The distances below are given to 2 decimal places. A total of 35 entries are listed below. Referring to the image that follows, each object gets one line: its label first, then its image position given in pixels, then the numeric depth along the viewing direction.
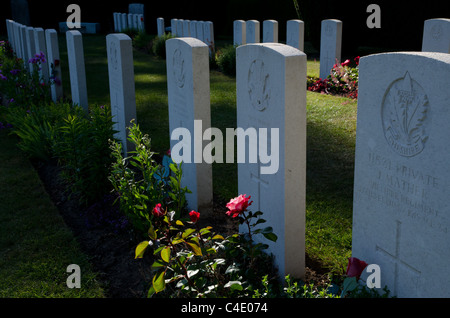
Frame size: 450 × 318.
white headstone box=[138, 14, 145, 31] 18.05
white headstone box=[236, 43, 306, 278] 2.75
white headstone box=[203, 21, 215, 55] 12.05
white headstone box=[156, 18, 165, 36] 14.72
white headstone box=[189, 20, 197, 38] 13.06
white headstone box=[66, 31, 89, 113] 6.23
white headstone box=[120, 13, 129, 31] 20.07
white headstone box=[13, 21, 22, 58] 10.24
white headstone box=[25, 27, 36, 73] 8.41
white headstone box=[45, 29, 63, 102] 7.18
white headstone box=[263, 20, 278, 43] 10.01
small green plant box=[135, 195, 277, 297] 2.55
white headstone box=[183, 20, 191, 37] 13.43
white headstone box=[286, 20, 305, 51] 9.38
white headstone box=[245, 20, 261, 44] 10.51
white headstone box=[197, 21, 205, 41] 12.59
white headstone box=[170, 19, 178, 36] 14.15
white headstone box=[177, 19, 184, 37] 13.88
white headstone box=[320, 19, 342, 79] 8.90
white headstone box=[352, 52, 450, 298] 2.13
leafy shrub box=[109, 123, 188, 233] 3.48
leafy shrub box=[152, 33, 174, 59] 13.55
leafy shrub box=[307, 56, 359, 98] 8.34
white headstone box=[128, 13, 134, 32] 19.09
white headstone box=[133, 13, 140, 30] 18.42
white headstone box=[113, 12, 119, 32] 21.27
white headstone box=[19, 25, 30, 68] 9.27
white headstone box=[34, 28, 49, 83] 7.73
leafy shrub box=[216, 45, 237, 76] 10.65
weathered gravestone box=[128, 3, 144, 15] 22.32
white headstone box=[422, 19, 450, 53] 5.84
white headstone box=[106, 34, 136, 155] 5.05
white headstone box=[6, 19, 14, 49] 12.38
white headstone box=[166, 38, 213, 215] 3.79
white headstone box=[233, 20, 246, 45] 10.80
